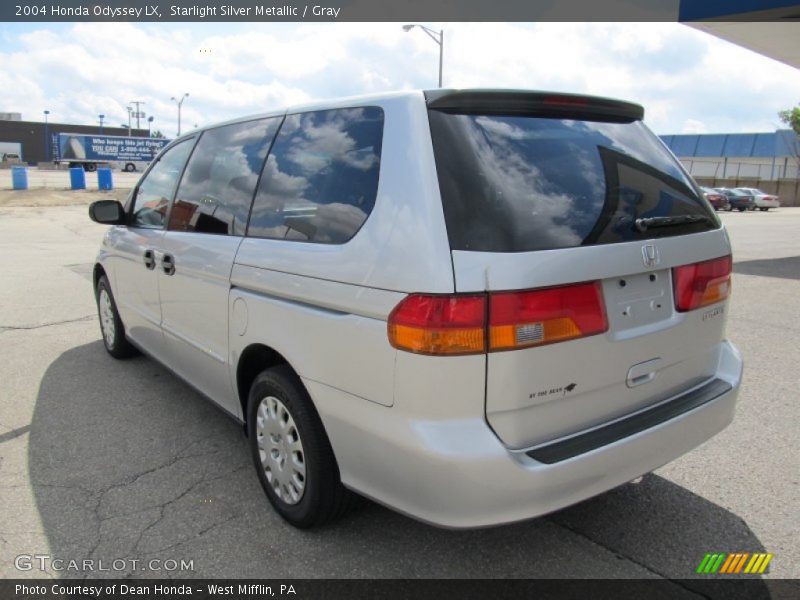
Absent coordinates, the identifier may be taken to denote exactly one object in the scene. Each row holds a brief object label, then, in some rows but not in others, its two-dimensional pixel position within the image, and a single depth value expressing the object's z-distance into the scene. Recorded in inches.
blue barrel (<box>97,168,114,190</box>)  1307.8
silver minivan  81.0
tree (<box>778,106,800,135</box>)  1948.8
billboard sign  2497.5
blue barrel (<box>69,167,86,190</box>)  1320.1
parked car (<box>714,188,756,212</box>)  1445.6
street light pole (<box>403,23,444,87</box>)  884.4
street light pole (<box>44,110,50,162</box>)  3811.5
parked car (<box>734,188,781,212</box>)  1464.8
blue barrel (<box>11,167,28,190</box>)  1240.8
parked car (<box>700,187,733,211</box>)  1374.9
